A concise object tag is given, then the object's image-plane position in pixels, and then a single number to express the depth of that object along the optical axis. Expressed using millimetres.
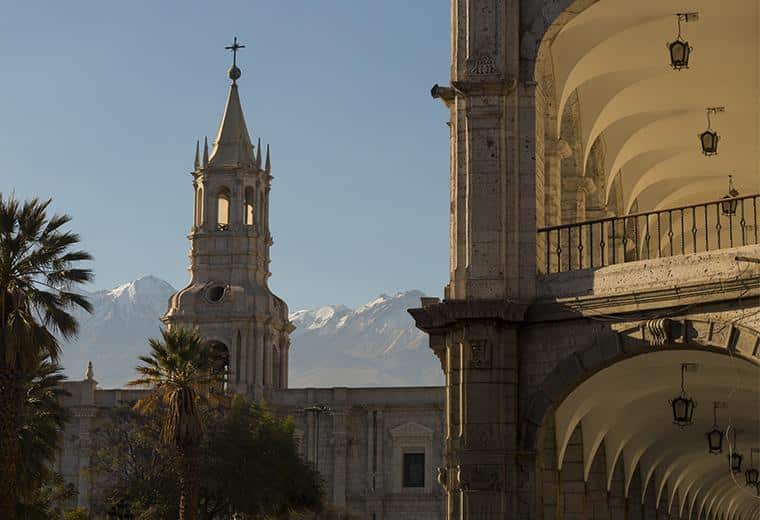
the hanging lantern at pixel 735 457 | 36616
